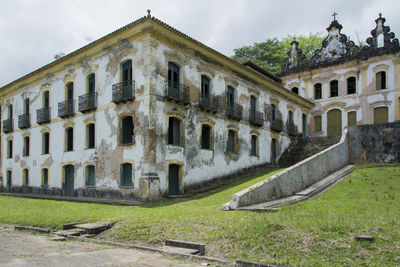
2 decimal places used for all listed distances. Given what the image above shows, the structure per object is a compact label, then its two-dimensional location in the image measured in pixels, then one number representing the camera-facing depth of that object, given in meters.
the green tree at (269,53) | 43.03
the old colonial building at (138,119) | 16.69
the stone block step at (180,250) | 7.13
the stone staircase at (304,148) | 25.19
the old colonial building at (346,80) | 29.03
